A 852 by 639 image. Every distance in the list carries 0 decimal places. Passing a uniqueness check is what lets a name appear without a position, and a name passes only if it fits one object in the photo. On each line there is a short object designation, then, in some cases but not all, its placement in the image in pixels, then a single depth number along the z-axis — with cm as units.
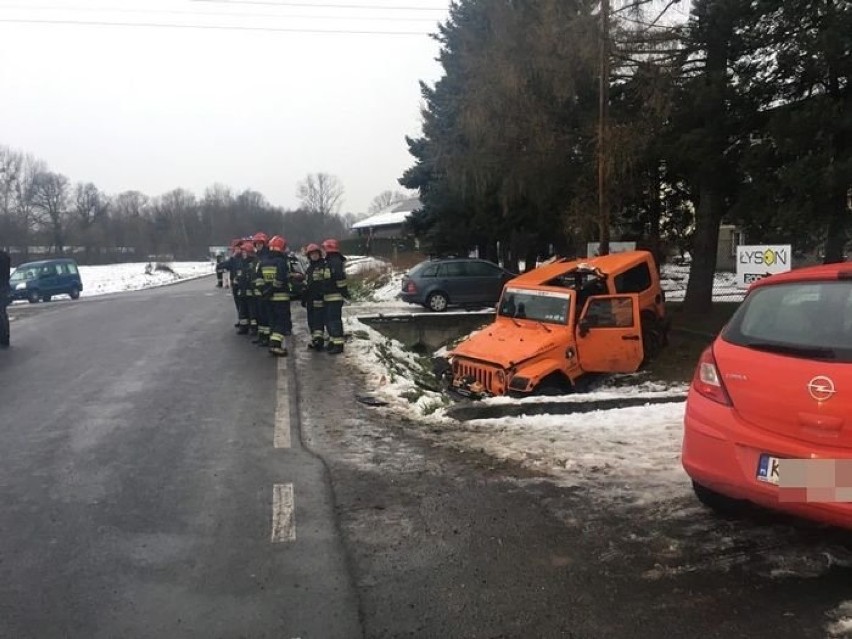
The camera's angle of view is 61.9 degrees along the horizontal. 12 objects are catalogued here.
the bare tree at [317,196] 13438
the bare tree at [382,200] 14975
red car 360
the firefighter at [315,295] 1152
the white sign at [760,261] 1157
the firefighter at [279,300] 1145
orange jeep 969
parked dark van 3075
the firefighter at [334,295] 1148
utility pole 1470
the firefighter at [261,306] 1191
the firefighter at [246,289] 1357
